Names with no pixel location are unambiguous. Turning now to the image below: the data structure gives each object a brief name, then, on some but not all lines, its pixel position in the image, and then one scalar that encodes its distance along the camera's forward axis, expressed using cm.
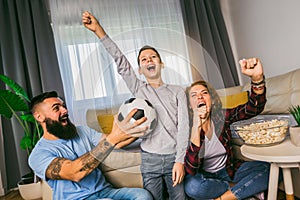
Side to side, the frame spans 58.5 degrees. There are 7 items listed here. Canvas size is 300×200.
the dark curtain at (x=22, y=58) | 220
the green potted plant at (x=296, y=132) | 85
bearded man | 78
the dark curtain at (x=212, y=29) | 247
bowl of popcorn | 86
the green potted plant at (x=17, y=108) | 168
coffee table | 78
